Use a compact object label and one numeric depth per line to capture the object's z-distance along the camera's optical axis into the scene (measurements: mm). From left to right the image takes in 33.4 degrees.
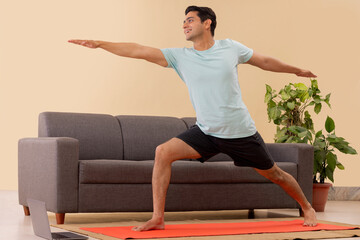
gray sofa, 3807
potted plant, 5184
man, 3316
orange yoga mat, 3152
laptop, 2902
